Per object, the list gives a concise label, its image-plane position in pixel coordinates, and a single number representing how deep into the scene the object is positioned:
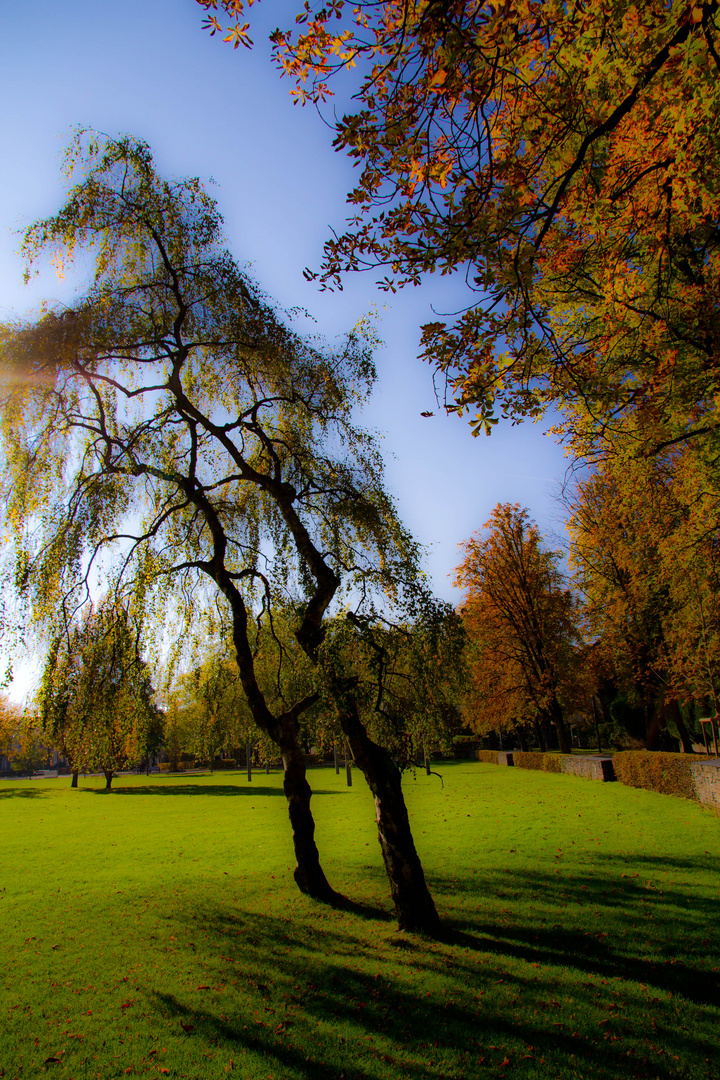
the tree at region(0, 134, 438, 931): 8.16
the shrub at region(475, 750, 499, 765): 40.48
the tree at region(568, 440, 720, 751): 9.48
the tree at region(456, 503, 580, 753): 30.27
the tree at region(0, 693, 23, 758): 44.47
